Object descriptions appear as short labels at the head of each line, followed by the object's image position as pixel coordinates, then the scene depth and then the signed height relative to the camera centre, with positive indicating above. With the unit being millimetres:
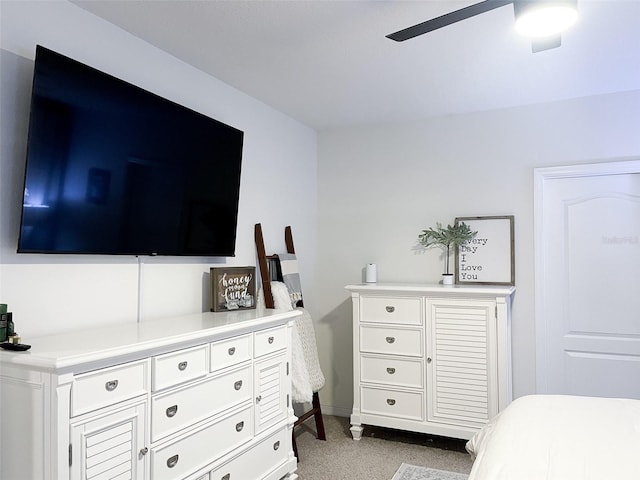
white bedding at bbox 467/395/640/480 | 1378 -574
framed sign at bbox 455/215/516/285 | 3598 +71
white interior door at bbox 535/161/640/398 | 3320 -106
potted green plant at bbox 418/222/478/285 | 3664 +197
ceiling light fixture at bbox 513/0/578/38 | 1665 +877
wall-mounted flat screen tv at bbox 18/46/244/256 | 1897 +422
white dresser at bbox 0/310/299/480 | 1601 -556
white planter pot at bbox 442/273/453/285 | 3625 -118
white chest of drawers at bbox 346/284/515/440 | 3209 -645
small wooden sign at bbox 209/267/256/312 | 2826 -159
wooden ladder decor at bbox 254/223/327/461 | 3340 -88
